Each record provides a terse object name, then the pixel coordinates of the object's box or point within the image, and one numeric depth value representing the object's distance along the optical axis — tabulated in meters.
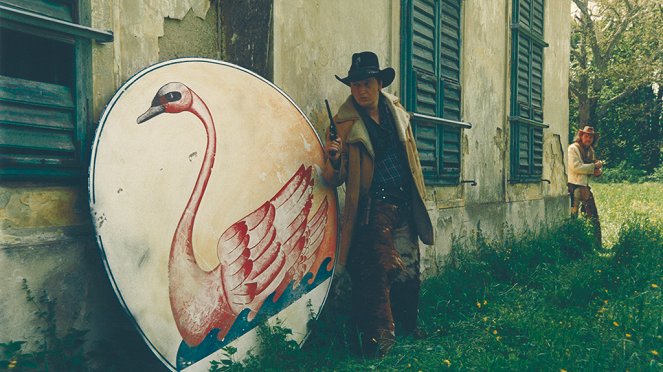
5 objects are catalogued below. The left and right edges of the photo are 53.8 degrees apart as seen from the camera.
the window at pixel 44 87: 2.74
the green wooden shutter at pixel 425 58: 5.88
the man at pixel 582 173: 9.49
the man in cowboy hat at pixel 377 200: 4.07
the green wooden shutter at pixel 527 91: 8.44
